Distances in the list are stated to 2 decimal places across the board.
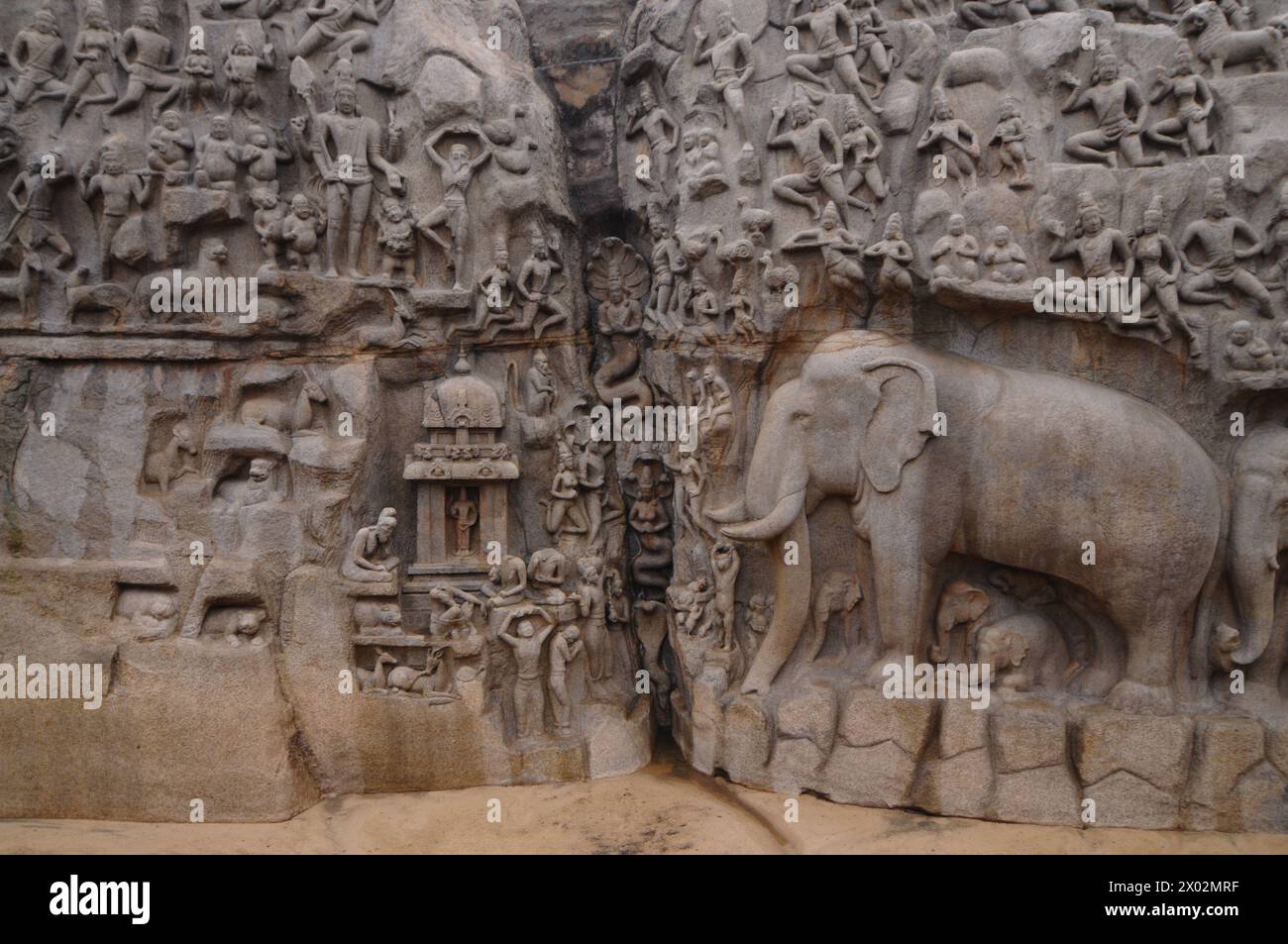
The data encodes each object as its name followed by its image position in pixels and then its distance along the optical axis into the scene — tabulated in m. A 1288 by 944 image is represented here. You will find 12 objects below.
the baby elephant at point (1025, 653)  6.61
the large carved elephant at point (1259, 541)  6.28
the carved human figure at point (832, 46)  6.99
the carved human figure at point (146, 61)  7.45
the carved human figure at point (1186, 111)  6.70
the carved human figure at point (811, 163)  6.80
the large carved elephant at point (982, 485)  6.23
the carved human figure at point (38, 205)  7.30
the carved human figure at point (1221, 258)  6.36
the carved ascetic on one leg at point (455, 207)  7.47
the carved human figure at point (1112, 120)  6.72
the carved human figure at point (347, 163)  7.37
